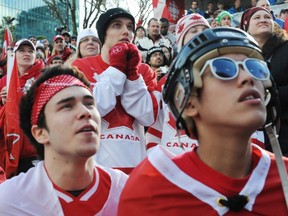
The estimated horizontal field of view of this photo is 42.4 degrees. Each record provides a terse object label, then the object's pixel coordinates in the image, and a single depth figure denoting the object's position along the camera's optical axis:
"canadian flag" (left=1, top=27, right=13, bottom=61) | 4.95
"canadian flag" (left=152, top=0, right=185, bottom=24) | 11.58
